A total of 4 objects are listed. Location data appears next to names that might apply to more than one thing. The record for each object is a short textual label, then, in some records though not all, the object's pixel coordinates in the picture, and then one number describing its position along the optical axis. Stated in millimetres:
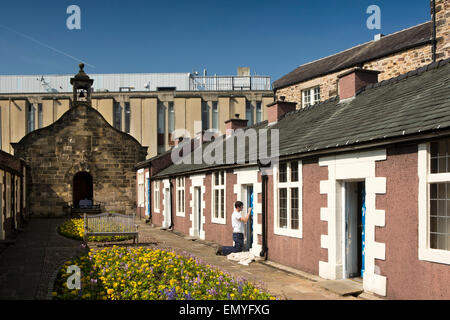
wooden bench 16516
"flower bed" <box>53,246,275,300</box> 7426
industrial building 47312
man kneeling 12797
